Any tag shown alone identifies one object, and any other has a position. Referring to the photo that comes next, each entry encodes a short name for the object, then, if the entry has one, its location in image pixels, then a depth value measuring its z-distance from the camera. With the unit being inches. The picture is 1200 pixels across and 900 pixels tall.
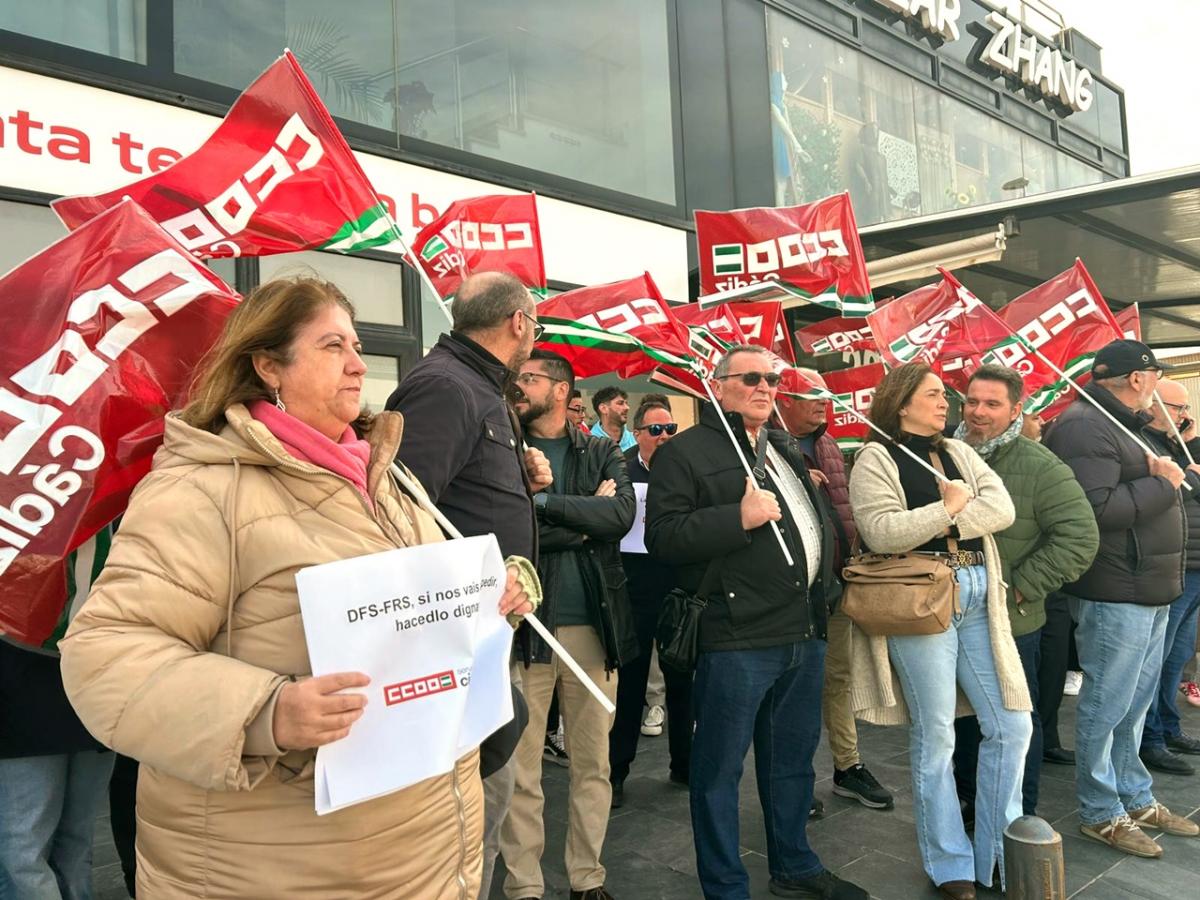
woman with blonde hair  61.0
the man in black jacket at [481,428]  109.5
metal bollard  111.2
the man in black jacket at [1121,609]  166.9
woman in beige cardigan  143.8
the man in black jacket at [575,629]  140.9
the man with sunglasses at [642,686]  194.5
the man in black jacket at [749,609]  134.7
